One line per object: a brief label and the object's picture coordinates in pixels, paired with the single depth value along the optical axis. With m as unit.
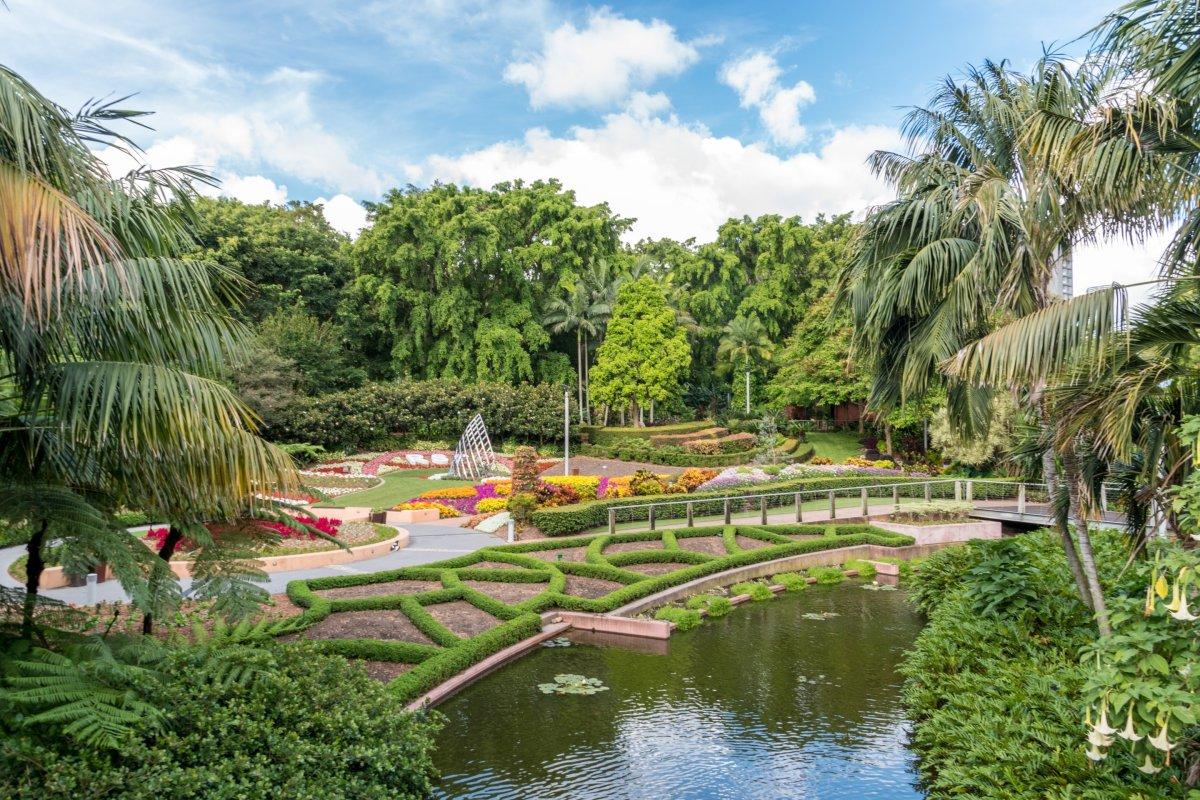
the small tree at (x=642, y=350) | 39.97
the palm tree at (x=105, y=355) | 4.20
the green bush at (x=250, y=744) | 4.60
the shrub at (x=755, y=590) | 14.08
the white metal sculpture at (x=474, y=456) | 29.33
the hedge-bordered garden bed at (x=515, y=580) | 9.41
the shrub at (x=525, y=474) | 19.58
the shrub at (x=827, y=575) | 15.59
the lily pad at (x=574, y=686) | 9.25
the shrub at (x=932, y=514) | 19.89
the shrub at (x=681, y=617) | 12.07
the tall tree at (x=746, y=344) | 43.34
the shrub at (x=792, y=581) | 14.86
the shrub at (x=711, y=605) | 12.95
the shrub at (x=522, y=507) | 18.53
